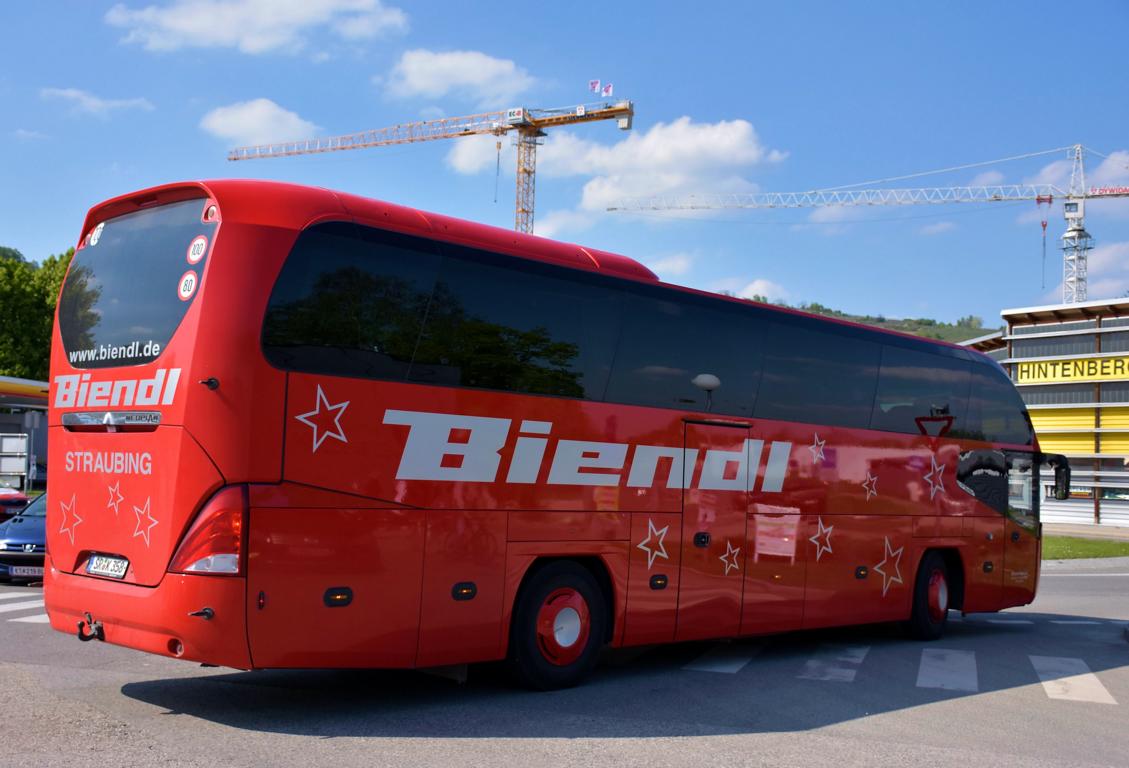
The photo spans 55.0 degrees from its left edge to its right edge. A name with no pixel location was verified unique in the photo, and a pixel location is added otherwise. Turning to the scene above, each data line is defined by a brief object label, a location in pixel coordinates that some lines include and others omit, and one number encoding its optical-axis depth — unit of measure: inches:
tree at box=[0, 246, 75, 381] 2486.3
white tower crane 4554.6
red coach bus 291.9
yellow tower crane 3722.9
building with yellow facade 1770.4
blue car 622.8
